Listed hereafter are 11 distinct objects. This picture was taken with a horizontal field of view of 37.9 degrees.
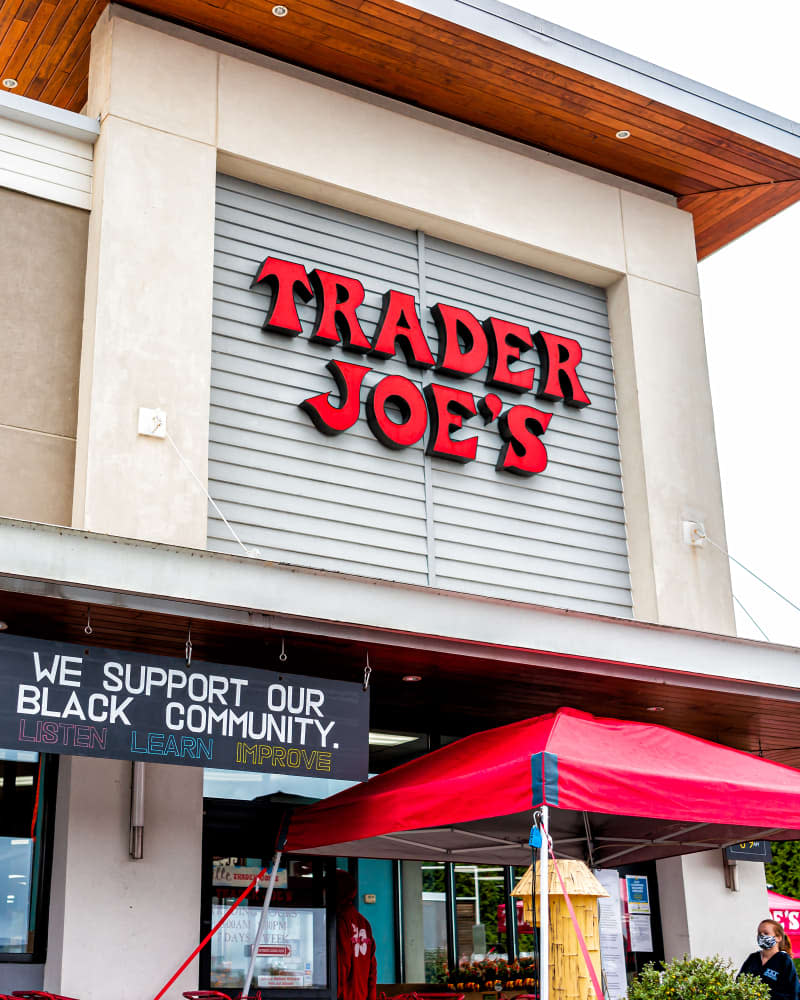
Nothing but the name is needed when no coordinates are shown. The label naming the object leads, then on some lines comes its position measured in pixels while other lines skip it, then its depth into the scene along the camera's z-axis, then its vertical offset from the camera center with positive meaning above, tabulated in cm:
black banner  648 +114
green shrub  674 -47
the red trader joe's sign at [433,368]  1020 +478
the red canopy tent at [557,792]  646 +63
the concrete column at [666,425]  1145 +463
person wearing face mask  935 -50
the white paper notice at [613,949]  823 -31
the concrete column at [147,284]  890 +482
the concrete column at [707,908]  1148 -7
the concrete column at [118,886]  793 +20
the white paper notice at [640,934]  1163 -30
